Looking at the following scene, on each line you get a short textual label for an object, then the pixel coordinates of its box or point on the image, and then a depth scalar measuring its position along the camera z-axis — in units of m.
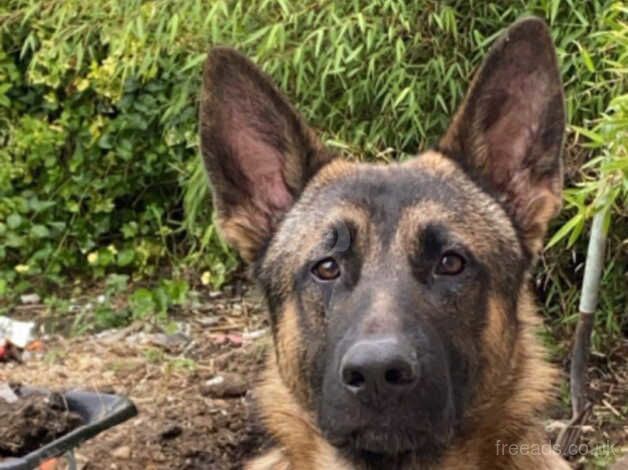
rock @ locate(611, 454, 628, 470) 5.00
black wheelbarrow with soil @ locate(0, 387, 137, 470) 4.32
